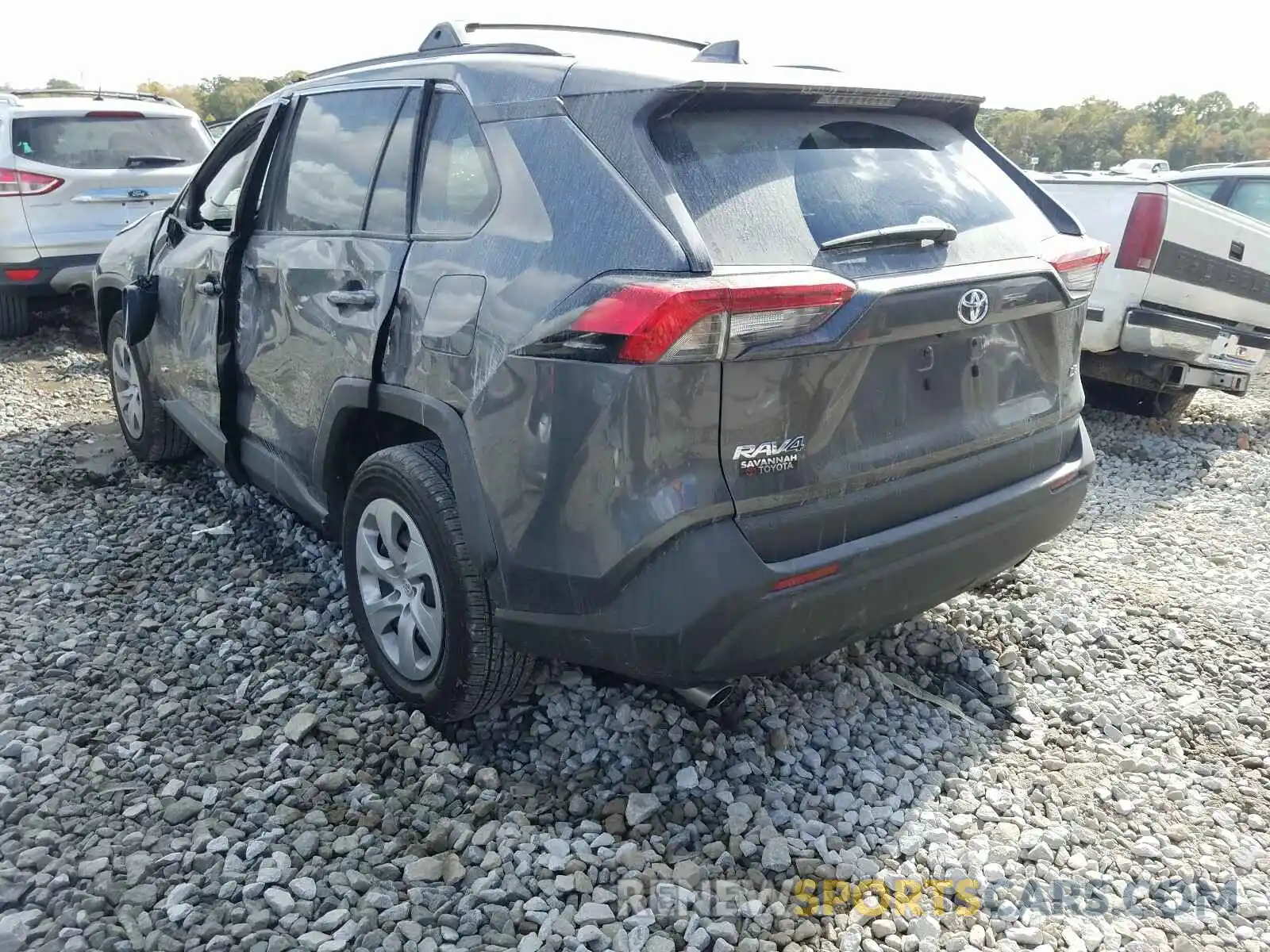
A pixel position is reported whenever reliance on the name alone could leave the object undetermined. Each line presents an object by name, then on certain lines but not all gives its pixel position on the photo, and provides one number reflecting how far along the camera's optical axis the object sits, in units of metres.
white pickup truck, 6.02
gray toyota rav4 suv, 2.35
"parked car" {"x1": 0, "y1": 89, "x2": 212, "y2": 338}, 7.89
